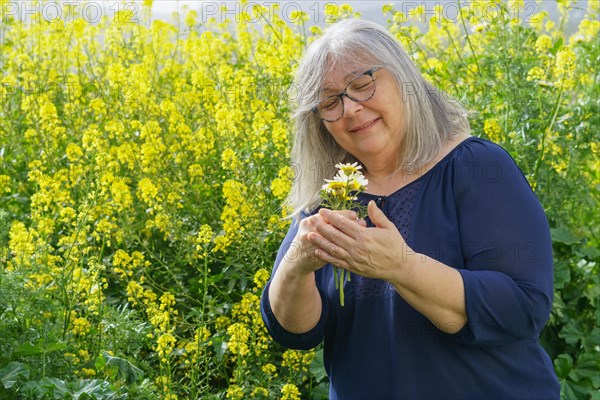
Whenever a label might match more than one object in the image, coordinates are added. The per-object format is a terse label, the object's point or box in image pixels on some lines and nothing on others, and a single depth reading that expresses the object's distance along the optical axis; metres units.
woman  2.08
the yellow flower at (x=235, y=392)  2.90
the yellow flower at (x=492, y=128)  3.48
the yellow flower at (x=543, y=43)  4.05
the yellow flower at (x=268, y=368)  3.08
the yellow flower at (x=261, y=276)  3.12
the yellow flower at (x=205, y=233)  2.92
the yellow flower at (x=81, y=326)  2.87
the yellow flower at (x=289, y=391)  2.99
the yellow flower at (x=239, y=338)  2.92
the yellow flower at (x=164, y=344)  2.76
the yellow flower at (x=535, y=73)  3.60
